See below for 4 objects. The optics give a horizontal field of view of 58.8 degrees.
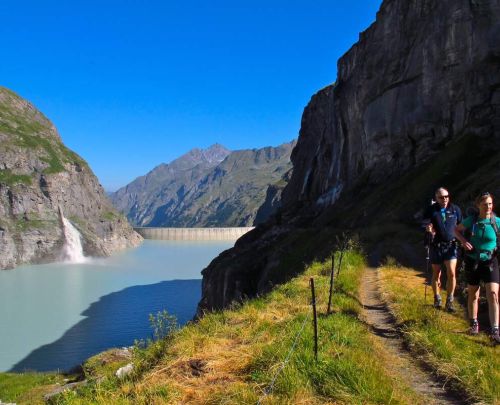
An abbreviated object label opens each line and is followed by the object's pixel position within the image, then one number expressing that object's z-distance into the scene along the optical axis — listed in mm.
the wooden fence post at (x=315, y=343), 7483
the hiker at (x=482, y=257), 9172
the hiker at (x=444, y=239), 11219
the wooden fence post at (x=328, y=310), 10914
